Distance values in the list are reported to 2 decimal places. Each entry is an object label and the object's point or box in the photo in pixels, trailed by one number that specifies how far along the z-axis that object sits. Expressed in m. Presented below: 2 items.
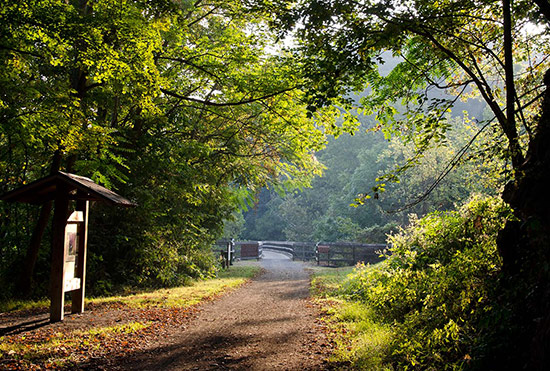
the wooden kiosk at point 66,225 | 7.22
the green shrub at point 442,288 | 4.50
